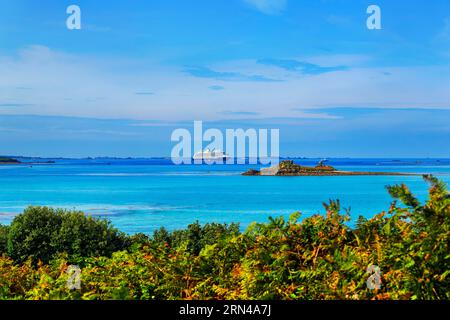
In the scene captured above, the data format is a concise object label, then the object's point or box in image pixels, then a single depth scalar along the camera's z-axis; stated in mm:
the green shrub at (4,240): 12721
